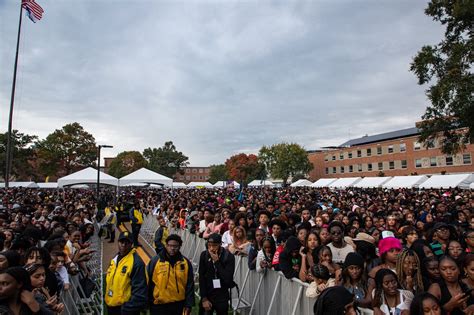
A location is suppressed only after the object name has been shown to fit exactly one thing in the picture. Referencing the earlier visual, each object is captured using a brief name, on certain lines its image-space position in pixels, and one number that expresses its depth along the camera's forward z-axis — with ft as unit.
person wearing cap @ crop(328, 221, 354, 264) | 16.41
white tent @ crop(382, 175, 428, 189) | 91.15
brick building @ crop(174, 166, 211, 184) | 508.12
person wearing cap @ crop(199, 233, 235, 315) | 14.75
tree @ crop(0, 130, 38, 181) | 199.21
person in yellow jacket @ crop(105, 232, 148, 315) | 12.91
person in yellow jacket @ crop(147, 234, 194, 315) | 13.10
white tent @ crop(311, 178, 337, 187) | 132.16
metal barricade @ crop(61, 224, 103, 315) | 15.42
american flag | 55.11
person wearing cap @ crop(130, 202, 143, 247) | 38.68
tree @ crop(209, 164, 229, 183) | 349.61
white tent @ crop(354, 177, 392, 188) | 105.14
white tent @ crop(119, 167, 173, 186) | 75.44
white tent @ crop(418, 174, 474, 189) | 78.23
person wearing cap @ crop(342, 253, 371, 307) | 11.94
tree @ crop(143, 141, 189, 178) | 319.88
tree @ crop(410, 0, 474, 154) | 49.62
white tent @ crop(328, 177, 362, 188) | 119.44
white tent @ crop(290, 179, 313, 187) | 157.07
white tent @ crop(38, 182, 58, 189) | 172.32
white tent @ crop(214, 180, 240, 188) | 154.61
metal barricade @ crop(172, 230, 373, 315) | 13.53
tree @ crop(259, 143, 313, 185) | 216.95
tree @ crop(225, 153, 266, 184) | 274.57
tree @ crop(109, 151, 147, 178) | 300.40
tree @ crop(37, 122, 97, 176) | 192.13
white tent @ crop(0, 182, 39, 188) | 155.82
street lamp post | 60.18
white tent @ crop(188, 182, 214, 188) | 202.14
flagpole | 48.47
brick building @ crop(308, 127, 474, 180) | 151.02
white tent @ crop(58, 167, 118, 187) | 67.51
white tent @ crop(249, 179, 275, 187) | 207.86
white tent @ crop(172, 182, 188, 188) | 201.99
